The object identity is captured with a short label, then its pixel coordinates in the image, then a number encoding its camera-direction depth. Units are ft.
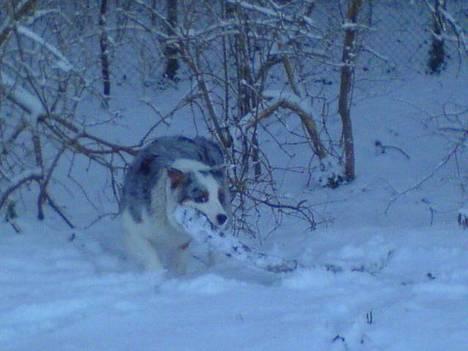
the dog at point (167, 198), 37.42
